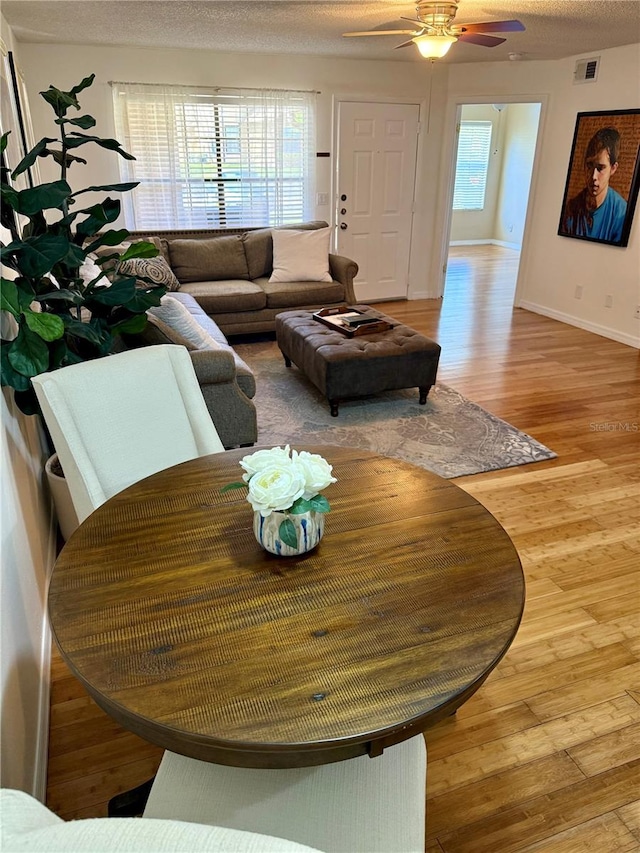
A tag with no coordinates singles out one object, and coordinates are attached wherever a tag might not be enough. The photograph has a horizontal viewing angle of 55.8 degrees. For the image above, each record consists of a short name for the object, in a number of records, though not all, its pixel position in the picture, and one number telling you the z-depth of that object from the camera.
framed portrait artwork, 5.07
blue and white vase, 1.28
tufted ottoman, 3.75
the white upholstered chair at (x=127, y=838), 0.57
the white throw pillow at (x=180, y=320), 3.13
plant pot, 2.26
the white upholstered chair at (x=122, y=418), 1.67
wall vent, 5.20
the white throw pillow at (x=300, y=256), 5.46
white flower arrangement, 1.21
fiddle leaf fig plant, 1.88
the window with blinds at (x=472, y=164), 10.03
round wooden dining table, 0.96
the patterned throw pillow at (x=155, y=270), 4.72
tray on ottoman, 4.05
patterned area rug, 3.39
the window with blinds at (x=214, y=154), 5.46
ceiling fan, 3.07
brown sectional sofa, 5.16
